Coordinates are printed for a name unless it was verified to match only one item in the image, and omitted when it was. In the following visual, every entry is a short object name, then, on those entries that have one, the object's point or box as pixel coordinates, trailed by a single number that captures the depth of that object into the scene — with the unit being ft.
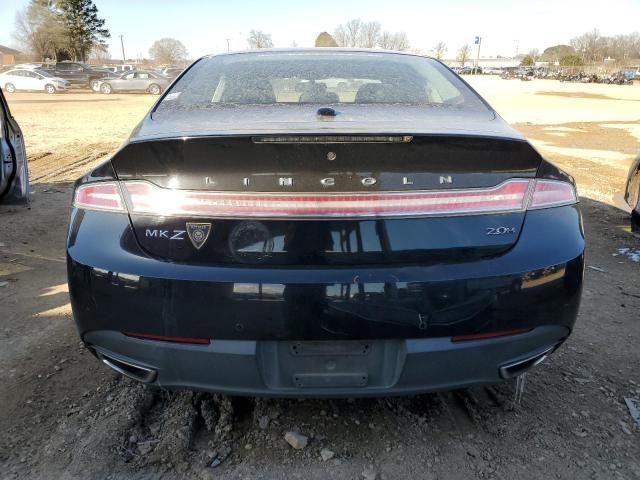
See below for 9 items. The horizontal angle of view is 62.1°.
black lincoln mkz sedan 5.69
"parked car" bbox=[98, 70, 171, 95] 100.63
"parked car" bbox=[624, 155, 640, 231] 16.79
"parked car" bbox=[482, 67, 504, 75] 292.20
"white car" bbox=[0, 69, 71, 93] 97.50
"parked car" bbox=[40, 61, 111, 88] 110.83
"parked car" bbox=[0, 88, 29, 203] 17.87
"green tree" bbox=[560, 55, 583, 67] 261.65
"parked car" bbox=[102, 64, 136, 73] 130.31
